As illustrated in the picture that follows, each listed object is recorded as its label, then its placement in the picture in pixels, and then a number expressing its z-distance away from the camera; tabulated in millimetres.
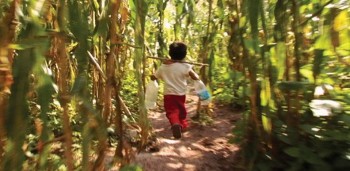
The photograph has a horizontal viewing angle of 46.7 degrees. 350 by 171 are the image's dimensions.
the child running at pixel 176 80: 3035
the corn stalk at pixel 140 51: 1162
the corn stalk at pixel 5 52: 696
